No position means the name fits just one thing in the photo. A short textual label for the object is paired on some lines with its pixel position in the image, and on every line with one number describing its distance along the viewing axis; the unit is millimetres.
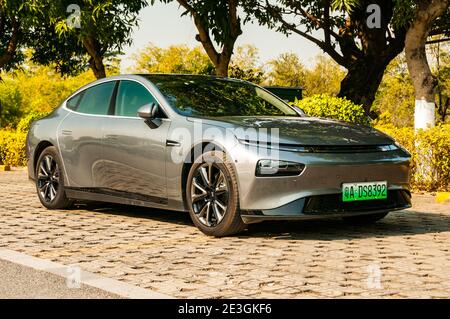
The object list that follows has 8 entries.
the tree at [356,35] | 20875
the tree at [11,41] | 28598
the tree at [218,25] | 17391
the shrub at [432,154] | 12531
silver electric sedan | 7633
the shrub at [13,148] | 21016
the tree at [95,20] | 17719
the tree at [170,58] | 65562
